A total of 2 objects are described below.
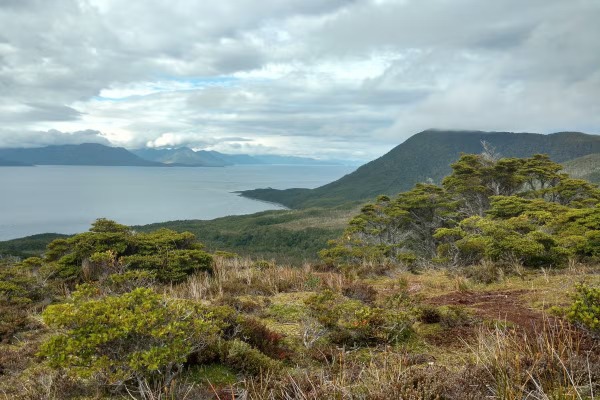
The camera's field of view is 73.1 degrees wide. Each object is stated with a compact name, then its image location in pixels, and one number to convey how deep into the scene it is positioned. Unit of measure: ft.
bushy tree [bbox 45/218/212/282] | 30.58
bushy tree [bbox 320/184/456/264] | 62.95
